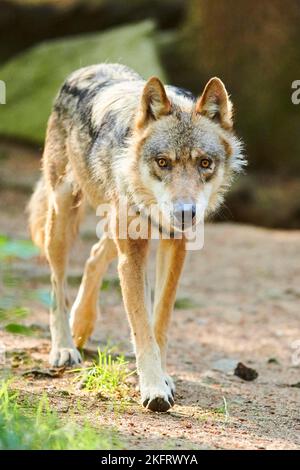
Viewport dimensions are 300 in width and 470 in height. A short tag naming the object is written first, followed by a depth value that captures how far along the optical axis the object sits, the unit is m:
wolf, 10.12
